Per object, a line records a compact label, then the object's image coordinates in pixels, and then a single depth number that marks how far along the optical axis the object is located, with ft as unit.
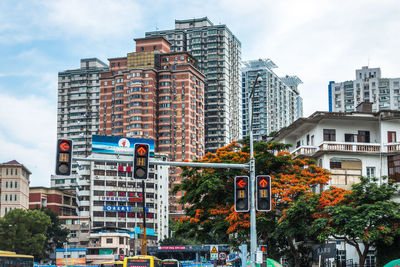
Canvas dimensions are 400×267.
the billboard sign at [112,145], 394.11
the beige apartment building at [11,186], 422.82
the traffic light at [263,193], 68.64
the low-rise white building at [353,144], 158.92
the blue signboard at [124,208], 432.25
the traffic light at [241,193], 68.44
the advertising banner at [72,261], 339.77
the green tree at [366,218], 108.58
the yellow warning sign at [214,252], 120.67
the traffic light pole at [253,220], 81.09
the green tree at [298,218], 122.21
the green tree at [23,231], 326.85
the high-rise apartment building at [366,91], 569.23
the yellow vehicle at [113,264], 207.82
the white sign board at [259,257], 79.44
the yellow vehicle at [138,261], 153.58
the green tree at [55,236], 392.47
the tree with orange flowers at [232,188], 131.13
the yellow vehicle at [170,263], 202.39
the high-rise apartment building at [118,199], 433.07
